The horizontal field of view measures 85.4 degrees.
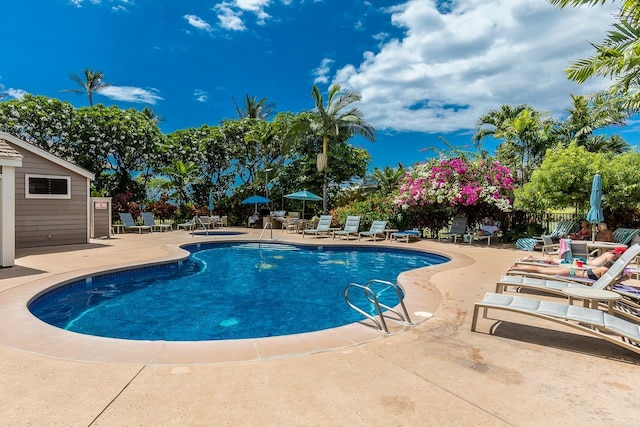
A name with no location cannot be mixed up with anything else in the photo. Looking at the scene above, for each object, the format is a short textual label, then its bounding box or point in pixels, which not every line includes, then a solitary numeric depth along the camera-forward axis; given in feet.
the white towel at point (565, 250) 24.85
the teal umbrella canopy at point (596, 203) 28.50
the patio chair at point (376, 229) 47.96
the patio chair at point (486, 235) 44.48
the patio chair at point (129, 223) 54.95
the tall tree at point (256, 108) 97.35
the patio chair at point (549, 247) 34.22
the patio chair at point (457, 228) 46.42
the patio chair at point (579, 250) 26.08
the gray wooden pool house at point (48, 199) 36.01
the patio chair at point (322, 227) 53.06
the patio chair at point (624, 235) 32.94
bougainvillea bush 43.70
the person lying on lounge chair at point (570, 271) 18.97
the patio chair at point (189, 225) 60.31
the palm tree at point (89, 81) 94.22
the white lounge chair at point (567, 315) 10.99
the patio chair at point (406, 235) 47.04
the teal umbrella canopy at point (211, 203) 67.42
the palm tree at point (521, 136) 60.59
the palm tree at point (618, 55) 23.00
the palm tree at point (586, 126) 66.64
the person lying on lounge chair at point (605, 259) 20.63
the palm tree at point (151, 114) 104.27
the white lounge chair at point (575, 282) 15.52
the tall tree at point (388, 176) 72.95
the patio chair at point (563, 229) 39.34
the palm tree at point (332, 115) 66.74
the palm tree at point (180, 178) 70.18
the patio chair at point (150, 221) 57.31
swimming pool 18.21
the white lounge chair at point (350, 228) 49.67
